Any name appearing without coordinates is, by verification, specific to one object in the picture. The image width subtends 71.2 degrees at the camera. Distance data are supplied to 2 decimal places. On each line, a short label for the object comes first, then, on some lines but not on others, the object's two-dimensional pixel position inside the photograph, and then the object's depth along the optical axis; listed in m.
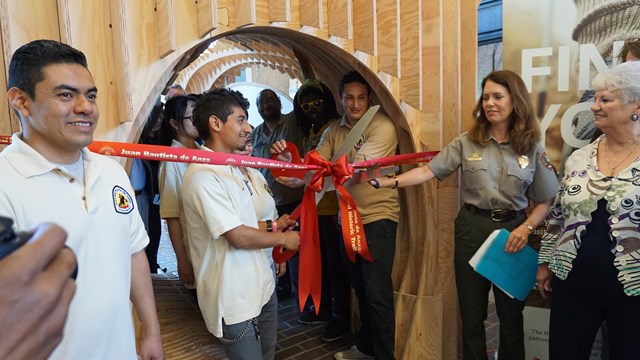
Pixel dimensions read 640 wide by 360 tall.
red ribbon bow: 2.40
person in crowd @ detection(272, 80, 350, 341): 3.42
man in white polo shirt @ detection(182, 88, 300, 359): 1.82
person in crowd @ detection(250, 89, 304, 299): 3.70
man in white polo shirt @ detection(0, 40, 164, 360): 1.16
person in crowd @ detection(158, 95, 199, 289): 2.45
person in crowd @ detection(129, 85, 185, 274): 3.45
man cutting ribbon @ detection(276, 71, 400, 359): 2.79
